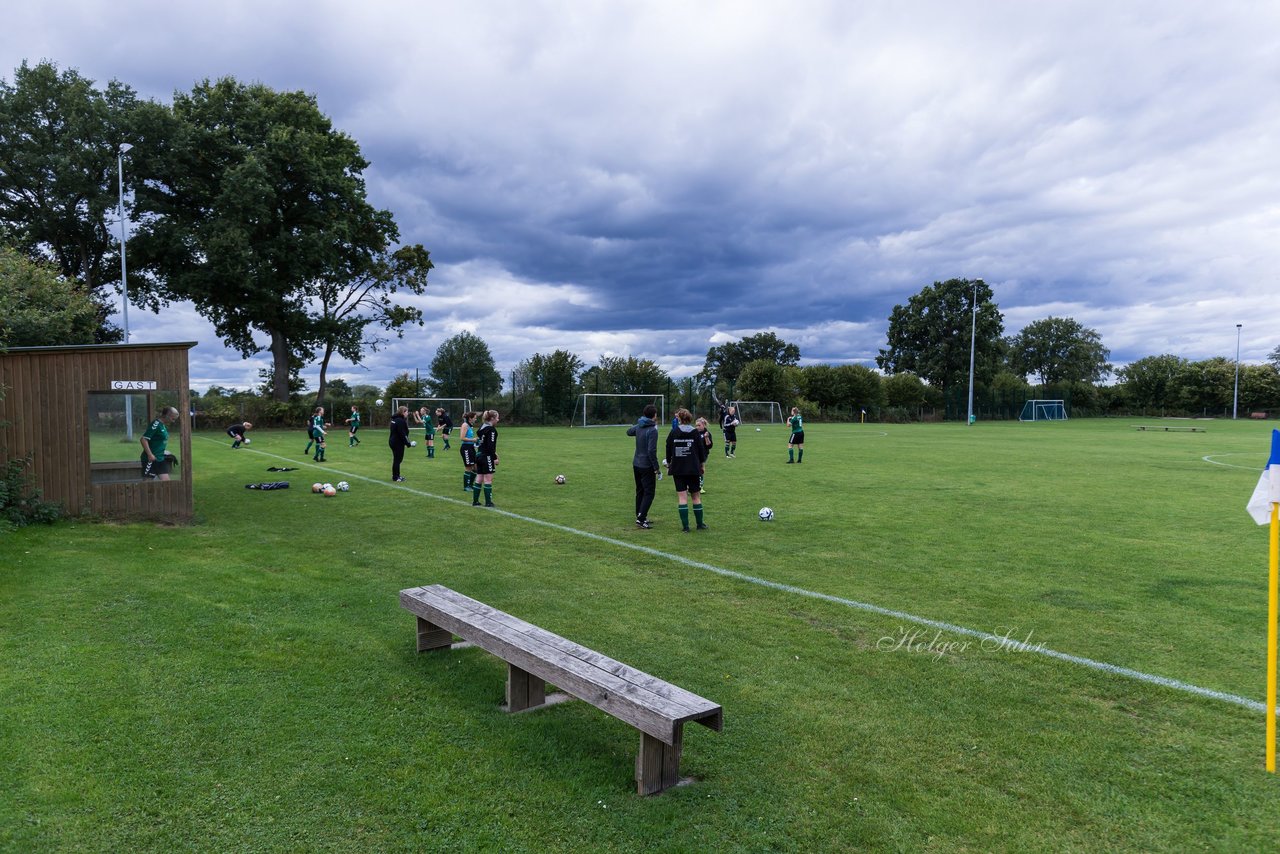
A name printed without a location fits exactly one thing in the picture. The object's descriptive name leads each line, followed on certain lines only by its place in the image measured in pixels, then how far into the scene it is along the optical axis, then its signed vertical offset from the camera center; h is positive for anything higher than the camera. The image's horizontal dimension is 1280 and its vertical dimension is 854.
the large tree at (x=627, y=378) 50.47 +1.74
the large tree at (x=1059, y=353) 115.88 +7.80
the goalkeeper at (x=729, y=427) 23.78 -0.79
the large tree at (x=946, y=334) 82.25 +7.95
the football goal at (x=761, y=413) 58.41 -0.83
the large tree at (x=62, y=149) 37.41 +13.14
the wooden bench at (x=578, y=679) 3.68 -1.52
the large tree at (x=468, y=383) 48.38 +1.35
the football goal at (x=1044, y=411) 79.00 -1.10
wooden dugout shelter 10.27 -0.15
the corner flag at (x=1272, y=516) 3.93 -0.65
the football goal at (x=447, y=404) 47.95 -0.03
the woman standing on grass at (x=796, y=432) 21.62 -0.89
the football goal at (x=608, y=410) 47.66 -0.47
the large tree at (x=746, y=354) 117.18 +7.78
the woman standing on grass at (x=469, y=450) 14.50 -0.95
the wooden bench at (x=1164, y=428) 50.34 -1.96
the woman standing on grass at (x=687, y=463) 10.96 -0.90
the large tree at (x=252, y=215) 39.47 +10.65
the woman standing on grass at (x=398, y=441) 16.97 -0.86
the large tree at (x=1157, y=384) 90.00 +2.13
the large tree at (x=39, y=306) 15.08 +2.39
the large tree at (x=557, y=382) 47.56 +1.37
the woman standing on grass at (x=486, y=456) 13.21 -0.95
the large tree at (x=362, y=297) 46.62 +6.95
